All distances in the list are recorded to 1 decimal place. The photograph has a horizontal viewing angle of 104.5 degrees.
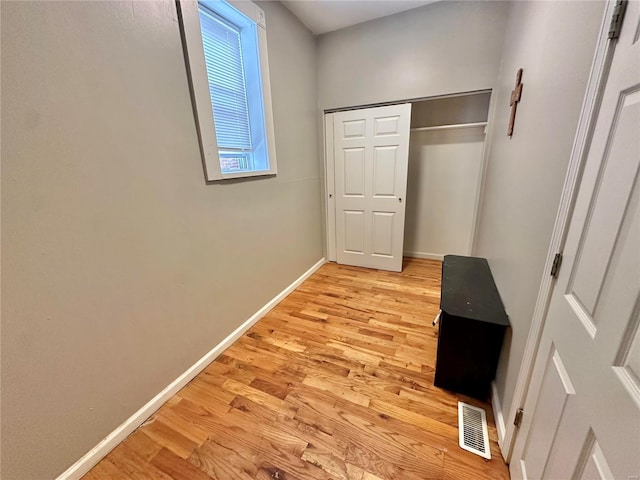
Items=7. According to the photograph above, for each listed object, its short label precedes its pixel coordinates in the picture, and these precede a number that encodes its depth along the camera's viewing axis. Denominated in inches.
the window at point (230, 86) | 57.3
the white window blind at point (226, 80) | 65.8
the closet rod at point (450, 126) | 105.8
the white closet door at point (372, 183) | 106.4
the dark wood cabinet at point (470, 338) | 50.0
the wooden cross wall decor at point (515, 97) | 55.6
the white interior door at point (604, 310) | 18.8
